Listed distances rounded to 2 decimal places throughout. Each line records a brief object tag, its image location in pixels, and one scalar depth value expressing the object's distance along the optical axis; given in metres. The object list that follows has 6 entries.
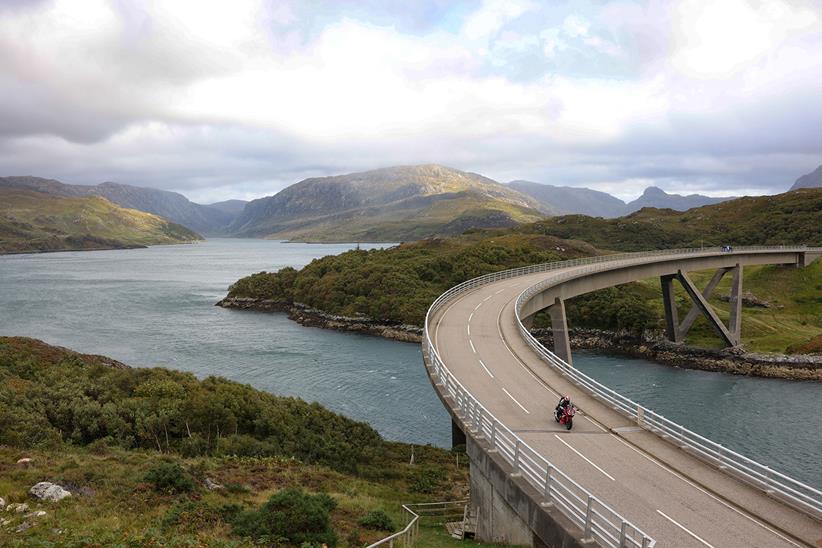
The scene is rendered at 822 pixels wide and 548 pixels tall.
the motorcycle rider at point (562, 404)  21.20
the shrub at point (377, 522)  19.62
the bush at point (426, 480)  28.95
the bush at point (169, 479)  19.27
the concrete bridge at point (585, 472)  14.04
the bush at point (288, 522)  16.18
